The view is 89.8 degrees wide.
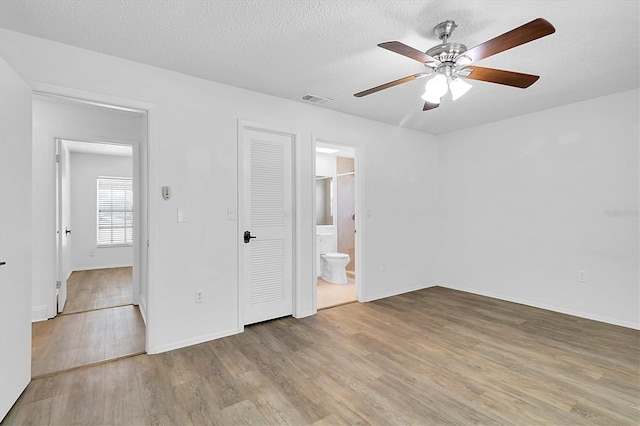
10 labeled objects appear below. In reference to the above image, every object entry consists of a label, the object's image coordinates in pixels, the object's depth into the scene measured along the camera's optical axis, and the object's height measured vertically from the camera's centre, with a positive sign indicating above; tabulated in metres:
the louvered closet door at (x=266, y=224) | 3.35 -0.12
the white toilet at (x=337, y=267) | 5.22 -0.88
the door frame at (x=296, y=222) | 3.56 -0.10
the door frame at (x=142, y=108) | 2.34 +0.87
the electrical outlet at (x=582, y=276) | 3.64 -0.74
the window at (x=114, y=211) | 7.11 +0.08
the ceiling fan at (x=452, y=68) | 1.87 +0.92
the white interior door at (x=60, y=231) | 3.73 -0.20
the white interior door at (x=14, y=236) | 1.86 -0.13
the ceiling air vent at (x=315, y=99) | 3.42 +1.25
